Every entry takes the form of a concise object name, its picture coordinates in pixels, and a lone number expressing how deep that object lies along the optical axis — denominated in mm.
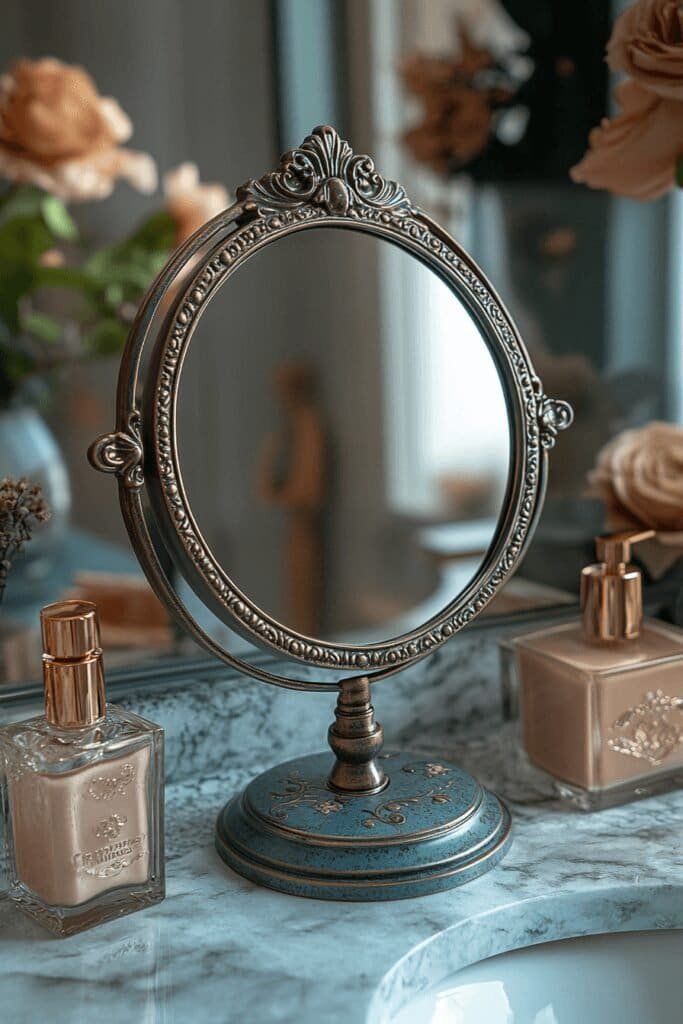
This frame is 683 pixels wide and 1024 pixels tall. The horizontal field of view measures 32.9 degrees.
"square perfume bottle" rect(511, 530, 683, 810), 644
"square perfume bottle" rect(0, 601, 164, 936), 531
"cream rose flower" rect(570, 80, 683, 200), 698
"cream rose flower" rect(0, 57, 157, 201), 844
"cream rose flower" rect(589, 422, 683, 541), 745
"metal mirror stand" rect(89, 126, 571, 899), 538
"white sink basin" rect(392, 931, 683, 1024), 547
